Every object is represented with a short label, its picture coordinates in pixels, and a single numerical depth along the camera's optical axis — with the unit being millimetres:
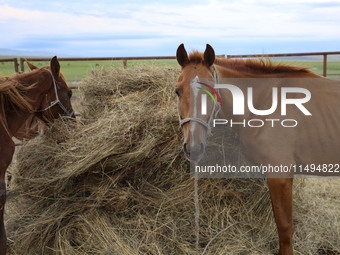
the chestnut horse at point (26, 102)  2764
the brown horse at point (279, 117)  2477
